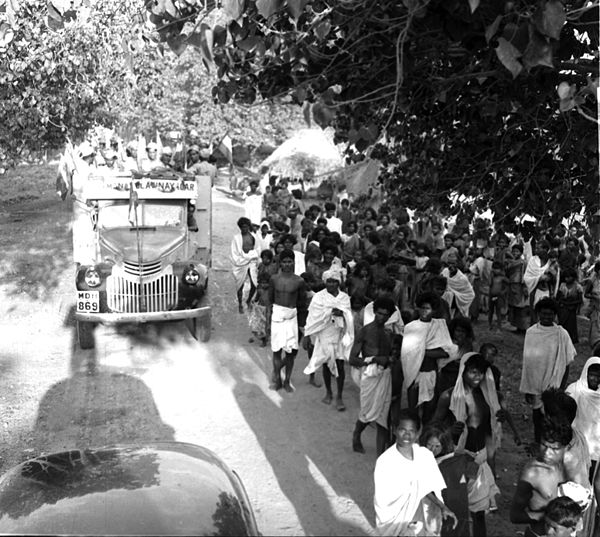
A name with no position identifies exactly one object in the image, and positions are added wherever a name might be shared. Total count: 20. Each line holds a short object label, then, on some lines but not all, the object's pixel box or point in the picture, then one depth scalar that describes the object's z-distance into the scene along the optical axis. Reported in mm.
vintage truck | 10086
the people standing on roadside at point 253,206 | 16703
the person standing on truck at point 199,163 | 14320
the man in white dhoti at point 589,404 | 5965
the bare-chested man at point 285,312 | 8672
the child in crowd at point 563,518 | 4062
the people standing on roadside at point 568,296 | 10516
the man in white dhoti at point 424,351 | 7035
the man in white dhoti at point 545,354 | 7387
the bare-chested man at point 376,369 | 6953
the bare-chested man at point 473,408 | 5758
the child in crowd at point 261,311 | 10188
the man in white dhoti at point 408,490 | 4531
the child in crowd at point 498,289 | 11789
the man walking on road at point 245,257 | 12000
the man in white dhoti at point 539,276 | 10875
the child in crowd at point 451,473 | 4988
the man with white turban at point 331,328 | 8234
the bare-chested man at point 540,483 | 4520
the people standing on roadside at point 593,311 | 10086
